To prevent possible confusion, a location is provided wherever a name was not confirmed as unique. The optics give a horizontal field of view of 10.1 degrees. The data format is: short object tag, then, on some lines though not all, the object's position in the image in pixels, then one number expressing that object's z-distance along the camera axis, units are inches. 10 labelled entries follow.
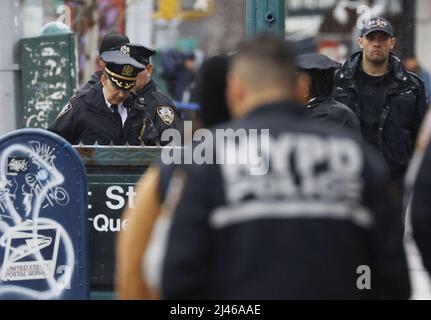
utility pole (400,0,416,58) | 785.4
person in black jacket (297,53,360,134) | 573.7
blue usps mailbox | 537.4
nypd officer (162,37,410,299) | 291.0
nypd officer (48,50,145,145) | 621.6
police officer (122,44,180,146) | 630.8
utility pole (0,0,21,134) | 699.4
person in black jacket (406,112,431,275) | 334.2
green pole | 616.4
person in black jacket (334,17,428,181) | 659.1
